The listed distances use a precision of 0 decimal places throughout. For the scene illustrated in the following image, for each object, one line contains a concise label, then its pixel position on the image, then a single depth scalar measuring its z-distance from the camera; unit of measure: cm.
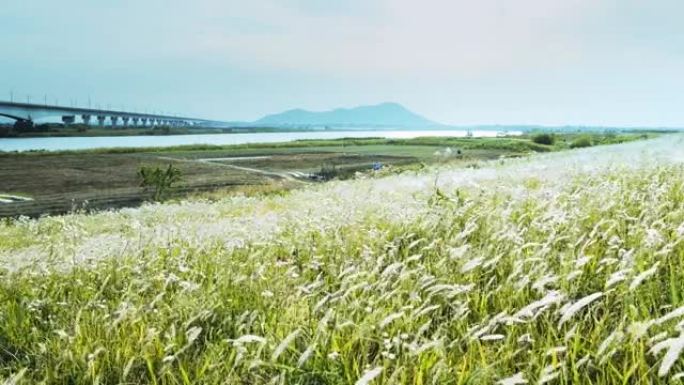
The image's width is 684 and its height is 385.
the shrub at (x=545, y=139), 11088
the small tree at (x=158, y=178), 5283
